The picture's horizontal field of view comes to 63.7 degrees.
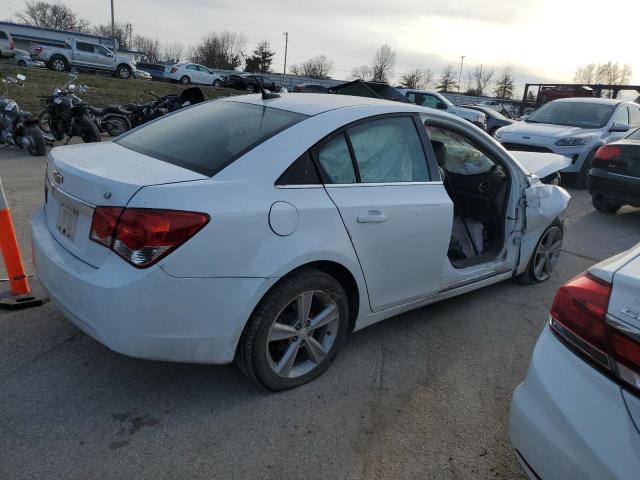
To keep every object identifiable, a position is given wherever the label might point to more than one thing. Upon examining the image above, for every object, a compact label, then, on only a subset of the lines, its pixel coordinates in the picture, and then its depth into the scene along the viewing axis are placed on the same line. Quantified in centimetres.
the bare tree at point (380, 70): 7139
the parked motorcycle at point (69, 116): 920
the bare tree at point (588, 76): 8375
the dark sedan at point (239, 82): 3475
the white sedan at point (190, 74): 3581
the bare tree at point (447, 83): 8168
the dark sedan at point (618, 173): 698
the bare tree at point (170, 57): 9526
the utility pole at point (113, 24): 4447
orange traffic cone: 347
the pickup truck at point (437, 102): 1659
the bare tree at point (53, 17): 8269
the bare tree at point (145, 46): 9531
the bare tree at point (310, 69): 8231
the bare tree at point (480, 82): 8994
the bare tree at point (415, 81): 7146
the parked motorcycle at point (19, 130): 877
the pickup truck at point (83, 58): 2828
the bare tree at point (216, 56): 7381
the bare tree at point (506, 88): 8344
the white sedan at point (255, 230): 225
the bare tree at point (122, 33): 8606
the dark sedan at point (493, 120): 1882
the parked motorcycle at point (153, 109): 1054
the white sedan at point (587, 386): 154
